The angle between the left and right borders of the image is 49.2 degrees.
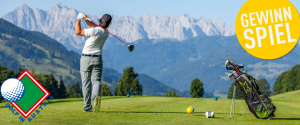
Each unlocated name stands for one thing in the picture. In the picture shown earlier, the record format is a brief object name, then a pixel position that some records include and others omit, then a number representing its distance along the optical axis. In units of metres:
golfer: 11.21
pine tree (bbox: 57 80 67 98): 159.55
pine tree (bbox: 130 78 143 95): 124.75
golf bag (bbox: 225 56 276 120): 10.95
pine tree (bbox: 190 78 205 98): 135.11
